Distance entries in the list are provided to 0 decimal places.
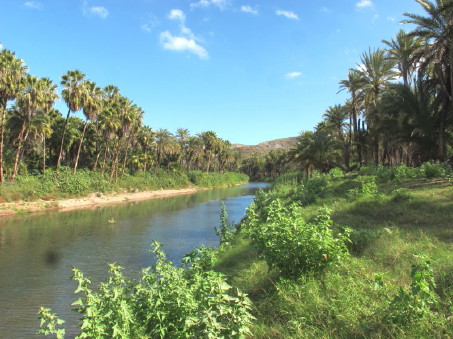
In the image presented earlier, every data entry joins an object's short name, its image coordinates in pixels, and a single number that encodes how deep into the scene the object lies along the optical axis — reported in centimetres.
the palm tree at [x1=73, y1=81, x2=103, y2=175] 4050
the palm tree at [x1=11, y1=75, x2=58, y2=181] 3347
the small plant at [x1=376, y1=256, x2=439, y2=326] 378
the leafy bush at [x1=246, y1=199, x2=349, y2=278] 573
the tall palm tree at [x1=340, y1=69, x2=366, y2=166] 3297
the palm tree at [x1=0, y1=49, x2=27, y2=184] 2973
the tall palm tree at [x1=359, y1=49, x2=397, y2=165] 3105
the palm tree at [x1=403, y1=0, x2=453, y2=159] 2069
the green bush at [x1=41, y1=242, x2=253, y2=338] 417
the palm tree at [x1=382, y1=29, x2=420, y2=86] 2649
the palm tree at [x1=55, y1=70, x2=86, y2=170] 3925
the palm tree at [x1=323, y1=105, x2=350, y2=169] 4203
